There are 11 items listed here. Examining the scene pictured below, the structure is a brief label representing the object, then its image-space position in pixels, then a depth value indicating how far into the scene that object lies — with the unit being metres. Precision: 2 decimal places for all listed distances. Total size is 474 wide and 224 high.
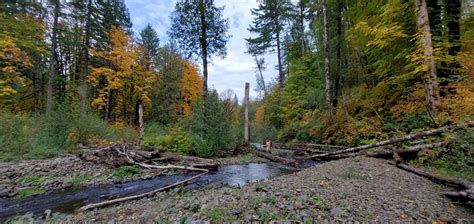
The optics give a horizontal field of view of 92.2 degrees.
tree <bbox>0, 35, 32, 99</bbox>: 12.06
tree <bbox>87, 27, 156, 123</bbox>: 18.14
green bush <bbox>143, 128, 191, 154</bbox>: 11.45
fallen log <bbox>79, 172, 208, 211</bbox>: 5.03
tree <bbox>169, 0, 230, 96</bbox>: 15.89
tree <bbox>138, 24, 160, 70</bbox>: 21.17
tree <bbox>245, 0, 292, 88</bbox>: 23.08
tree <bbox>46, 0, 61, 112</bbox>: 15.35
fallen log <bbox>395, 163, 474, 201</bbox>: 3.59
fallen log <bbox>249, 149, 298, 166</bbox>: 9.91
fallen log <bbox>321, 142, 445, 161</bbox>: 5.98
